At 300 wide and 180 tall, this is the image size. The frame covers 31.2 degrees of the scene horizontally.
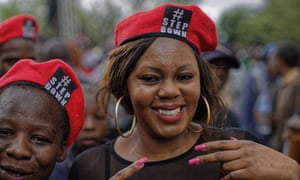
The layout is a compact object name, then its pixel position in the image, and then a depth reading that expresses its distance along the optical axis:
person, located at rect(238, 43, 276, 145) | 6.89
